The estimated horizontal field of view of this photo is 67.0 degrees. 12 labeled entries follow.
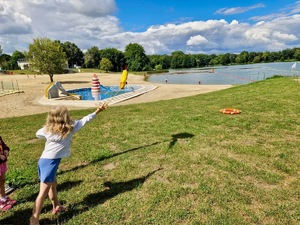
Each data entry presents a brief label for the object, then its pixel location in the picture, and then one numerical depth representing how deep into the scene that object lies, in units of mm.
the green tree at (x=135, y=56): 97250
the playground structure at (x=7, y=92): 27708
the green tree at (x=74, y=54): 115125
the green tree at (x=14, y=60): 107125
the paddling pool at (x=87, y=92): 28439
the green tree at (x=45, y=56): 40969
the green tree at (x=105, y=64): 95125
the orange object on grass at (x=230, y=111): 9648
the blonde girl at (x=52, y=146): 3330
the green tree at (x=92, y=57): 114062
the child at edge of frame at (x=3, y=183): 3875
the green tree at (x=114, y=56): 109688
